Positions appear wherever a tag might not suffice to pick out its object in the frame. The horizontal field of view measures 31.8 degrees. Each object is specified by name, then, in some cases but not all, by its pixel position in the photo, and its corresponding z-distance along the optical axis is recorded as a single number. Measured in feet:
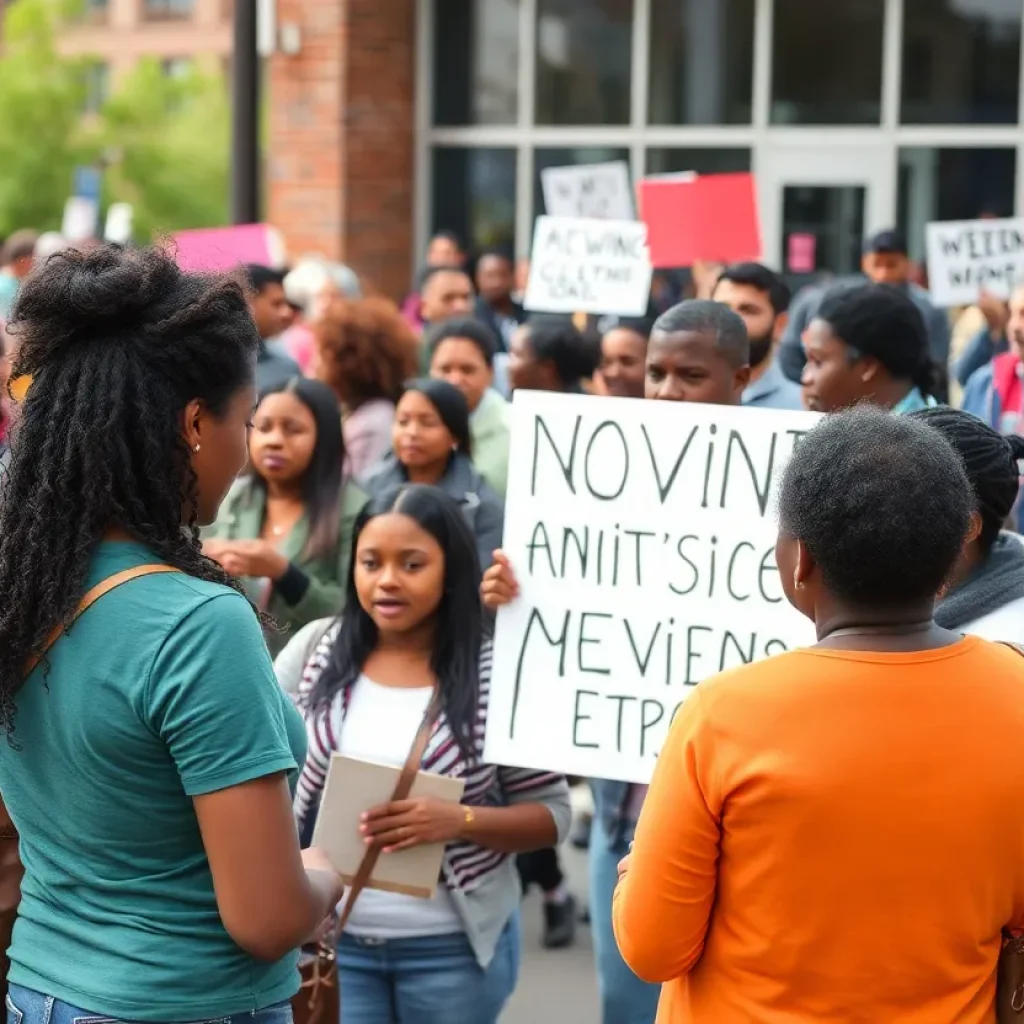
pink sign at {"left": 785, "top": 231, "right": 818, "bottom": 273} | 44.70
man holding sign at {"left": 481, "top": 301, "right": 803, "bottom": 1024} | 12.23
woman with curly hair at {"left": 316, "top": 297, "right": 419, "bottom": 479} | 22.61
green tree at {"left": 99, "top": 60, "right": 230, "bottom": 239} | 123.54
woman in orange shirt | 7.17
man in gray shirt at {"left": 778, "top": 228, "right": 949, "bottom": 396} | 22.90
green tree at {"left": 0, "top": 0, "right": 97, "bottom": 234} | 109.81
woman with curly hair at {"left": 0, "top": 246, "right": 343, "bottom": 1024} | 7.30
